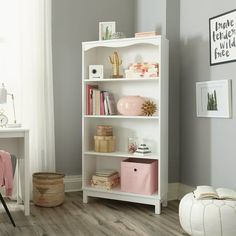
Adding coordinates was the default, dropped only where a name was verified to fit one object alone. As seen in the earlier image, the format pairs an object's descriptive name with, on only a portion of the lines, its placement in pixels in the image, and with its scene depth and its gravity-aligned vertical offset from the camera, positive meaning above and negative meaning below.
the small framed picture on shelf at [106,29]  3.96 +0.84
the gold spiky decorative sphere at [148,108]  3.66 +0.00
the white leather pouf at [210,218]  2.61 -0.76
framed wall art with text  3.19 +0.61
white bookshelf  3.52 -0.10
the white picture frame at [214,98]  3.24 +0.09
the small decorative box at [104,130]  3.82 -0.21
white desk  3.31 -0.34
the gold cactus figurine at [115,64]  3.83 +0.46
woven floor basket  3.62 -0.78
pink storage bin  3.55 -0.65
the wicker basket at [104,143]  3.80 -0.34
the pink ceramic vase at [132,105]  3.66 +0.04
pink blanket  2.91 -0.47
